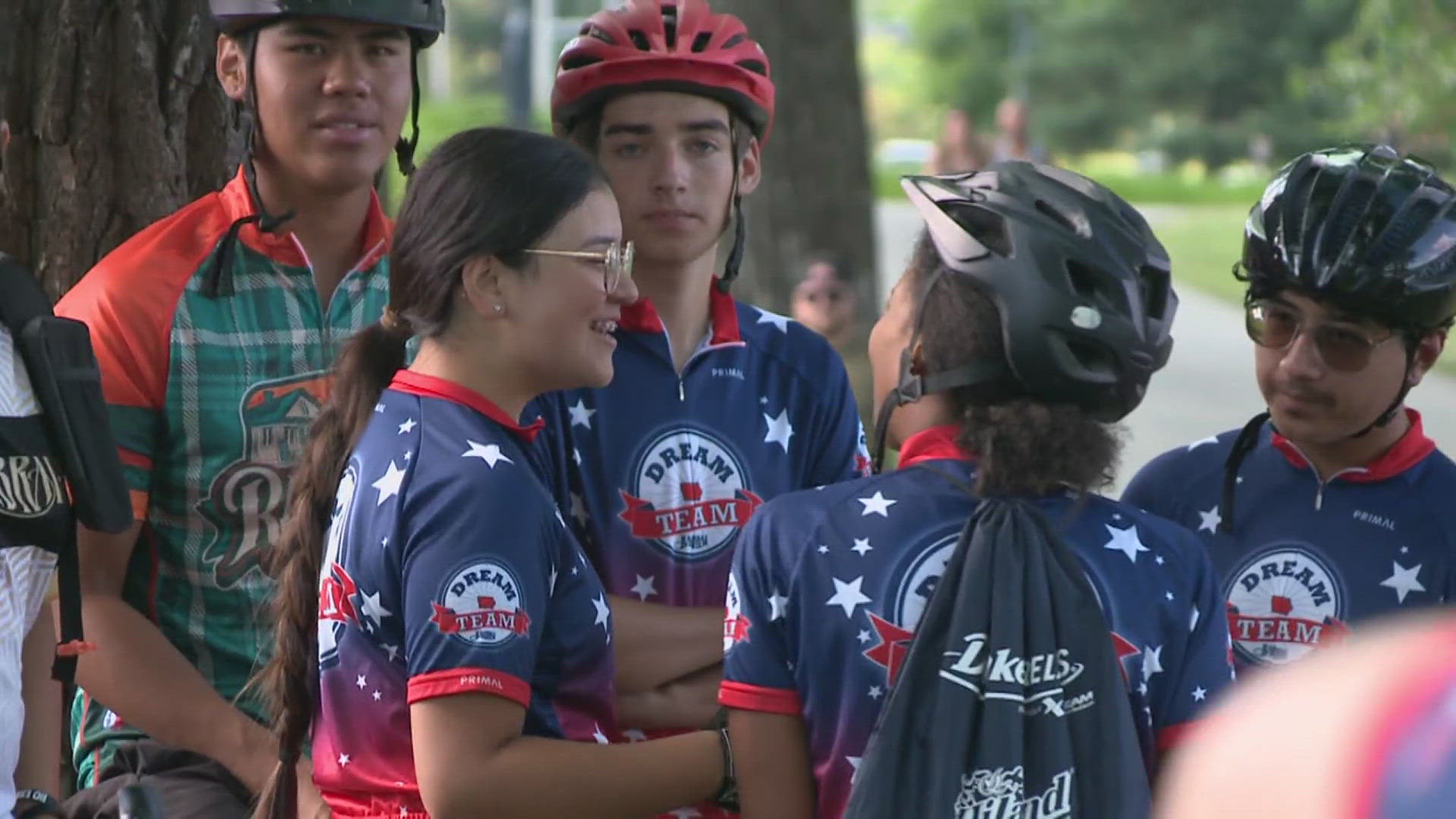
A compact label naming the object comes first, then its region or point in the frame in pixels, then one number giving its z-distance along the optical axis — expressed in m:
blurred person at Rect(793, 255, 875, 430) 18.81
